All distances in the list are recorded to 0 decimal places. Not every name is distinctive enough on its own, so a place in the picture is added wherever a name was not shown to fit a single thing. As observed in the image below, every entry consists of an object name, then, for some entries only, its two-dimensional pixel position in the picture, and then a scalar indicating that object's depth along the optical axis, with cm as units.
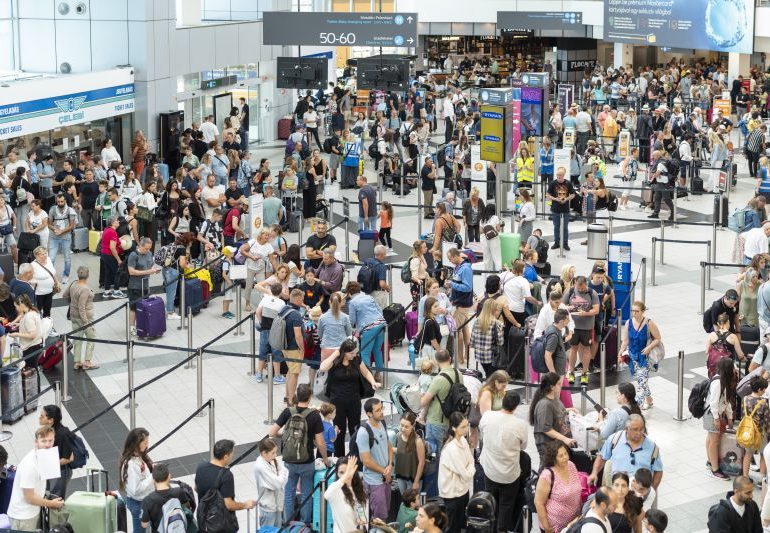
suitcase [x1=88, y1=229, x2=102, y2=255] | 2181
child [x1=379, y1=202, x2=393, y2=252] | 2066
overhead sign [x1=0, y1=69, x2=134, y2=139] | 2330
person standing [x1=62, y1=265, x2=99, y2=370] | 1509
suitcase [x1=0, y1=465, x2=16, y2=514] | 1028
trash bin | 1975
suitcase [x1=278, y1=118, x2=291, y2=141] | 3712
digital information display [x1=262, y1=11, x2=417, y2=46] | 3400
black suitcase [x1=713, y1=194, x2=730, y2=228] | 2214
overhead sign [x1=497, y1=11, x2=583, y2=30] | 4791
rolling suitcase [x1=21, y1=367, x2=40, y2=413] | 1394
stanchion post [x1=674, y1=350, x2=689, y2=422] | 1341
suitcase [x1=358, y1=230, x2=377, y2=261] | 1914
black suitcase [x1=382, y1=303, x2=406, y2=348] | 1575
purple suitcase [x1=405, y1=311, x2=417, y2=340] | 1595
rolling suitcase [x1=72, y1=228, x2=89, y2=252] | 2214
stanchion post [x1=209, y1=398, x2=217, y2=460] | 1182
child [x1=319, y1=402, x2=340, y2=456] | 1069
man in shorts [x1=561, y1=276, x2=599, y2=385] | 1434
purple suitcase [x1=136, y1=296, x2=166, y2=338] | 1659
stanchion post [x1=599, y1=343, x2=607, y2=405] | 1370
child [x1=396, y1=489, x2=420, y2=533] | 1002
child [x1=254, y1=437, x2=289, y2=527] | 980
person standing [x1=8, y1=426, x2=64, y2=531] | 972
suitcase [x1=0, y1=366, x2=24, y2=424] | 1350
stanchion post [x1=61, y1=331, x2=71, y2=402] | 1387
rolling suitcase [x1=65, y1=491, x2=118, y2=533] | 972
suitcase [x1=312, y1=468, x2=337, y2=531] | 1038
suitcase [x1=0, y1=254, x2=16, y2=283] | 1766
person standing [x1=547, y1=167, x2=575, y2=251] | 2036
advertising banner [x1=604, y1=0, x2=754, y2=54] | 4225
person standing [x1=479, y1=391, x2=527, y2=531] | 1029
